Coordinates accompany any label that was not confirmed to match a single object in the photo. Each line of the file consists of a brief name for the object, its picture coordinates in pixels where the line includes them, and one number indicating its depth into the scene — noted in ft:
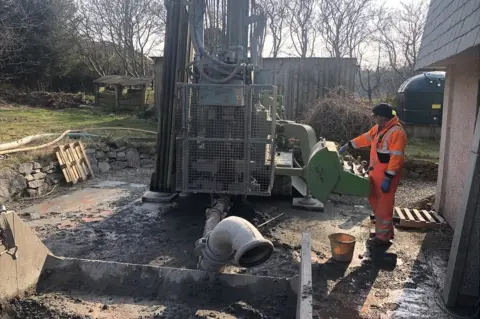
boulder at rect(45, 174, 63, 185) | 29.74
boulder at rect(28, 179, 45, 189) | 27.89
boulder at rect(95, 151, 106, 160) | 36.14
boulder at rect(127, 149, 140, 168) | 38.40
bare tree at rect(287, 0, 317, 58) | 89.51
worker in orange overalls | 18.57
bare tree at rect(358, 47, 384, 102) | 82.17
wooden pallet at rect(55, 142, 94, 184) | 30.86
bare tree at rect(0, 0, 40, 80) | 62.54
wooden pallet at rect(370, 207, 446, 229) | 22.93
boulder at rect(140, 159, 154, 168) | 39.04
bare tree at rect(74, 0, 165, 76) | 93.56
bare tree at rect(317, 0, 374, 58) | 88.02
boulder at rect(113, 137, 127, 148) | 38.32
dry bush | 43.83
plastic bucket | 18.10
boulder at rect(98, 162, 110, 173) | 35.78
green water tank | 47.47
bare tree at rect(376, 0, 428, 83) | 86.63
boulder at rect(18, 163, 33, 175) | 27.45
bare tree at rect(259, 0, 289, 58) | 89.81
